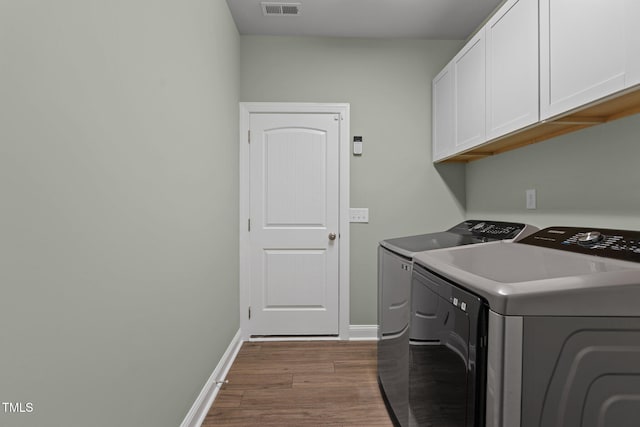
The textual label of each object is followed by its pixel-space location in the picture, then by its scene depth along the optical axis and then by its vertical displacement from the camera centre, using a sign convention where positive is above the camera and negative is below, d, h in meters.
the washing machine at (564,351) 0.77 -0.35
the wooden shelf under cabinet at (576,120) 1.23 +0.37
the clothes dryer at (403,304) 1.36 -0.48
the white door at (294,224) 2.87 -0.20
